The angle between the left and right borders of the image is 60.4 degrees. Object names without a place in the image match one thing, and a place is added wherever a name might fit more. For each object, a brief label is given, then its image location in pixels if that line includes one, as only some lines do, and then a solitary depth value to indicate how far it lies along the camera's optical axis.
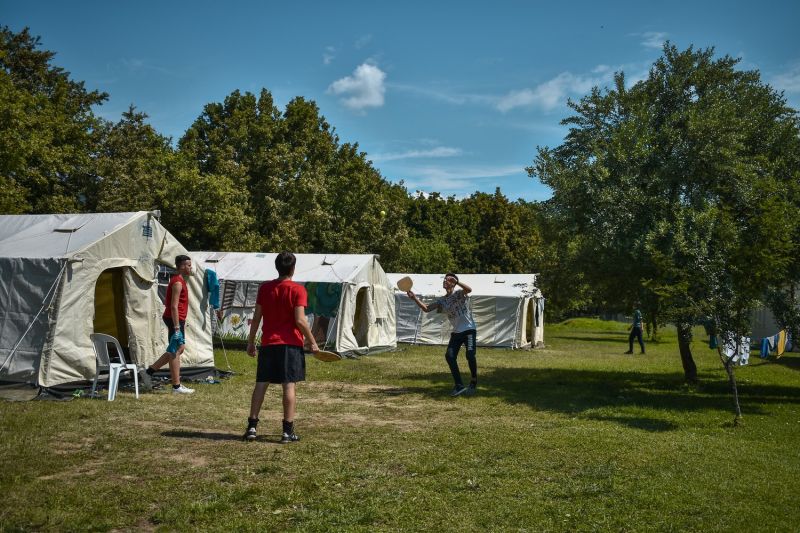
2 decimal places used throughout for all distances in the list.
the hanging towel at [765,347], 17.67
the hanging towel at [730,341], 9.04
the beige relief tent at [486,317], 24.16
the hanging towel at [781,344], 15.02
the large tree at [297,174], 32.06
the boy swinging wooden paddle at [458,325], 10.71
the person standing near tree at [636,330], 22.70
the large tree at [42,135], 20.69
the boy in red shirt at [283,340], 6.65
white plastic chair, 9.15
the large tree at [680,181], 9.42
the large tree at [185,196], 26.48
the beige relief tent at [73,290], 9.40
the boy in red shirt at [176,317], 9.76
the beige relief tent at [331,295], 18.33
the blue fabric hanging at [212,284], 12.38
